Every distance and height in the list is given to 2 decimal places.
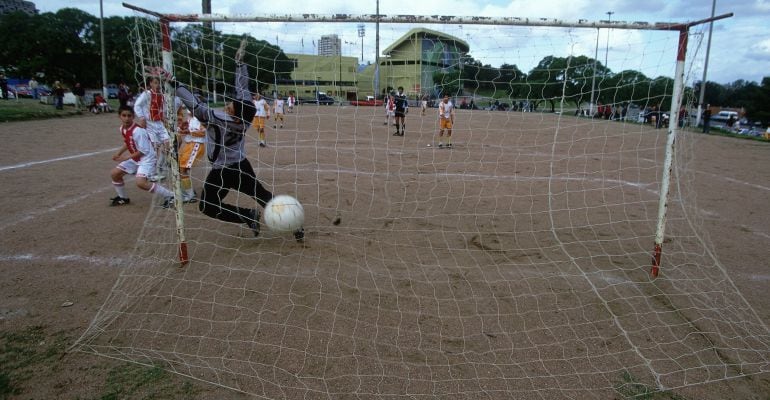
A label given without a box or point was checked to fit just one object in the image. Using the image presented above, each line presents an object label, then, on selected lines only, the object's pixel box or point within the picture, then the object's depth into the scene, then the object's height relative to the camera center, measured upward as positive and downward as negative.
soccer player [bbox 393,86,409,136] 14.25 +0.40
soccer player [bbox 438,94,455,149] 12.92 +0.27
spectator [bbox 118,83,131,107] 18.87 +1.27
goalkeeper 4.51 -0.36
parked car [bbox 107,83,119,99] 51.88 +3.46
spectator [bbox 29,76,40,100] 31.31 +2.02
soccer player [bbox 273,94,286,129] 18.18 +0.61
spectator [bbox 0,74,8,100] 26.72 +1.74
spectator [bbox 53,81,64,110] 23.30 +1.19
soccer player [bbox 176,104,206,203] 6.42 -0.43
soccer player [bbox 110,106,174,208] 6.35 -0.58
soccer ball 4.87 -1.03
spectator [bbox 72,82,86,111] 23.92 +1.24
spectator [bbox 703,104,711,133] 26.08 +0.75
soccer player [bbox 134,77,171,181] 4.70 +0.00
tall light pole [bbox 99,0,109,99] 29.91 +4.16
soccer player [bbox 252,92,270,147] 12.94 +0.08
